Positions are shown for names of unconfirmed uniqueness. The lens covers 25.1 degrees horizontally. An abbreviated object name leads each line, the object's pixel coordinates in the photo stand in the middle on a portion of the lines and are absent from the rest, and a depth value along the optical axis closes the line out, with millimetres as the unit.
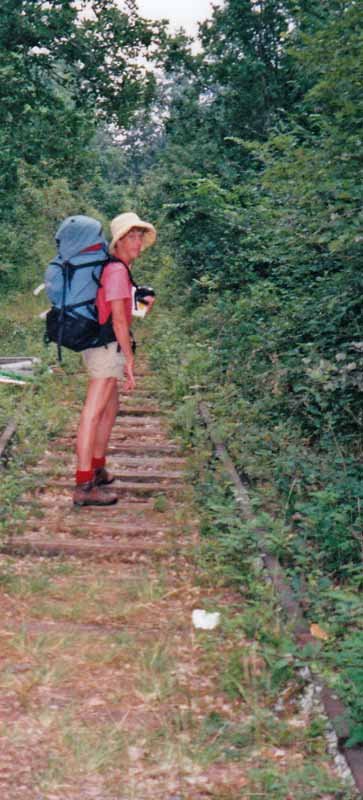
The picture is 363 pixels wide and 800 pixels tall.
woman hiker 5738
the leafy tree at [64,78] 14758
